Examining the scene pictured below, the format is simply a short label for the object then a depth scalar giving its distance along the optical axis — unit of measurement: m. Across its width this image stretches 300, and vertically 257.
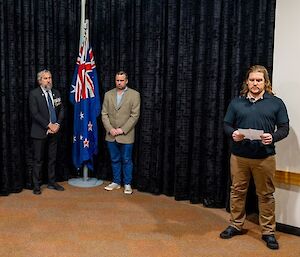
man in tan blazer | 4.93
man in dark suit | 4.82
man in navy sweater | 3.42
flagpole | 5.21
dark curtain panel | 4.39
